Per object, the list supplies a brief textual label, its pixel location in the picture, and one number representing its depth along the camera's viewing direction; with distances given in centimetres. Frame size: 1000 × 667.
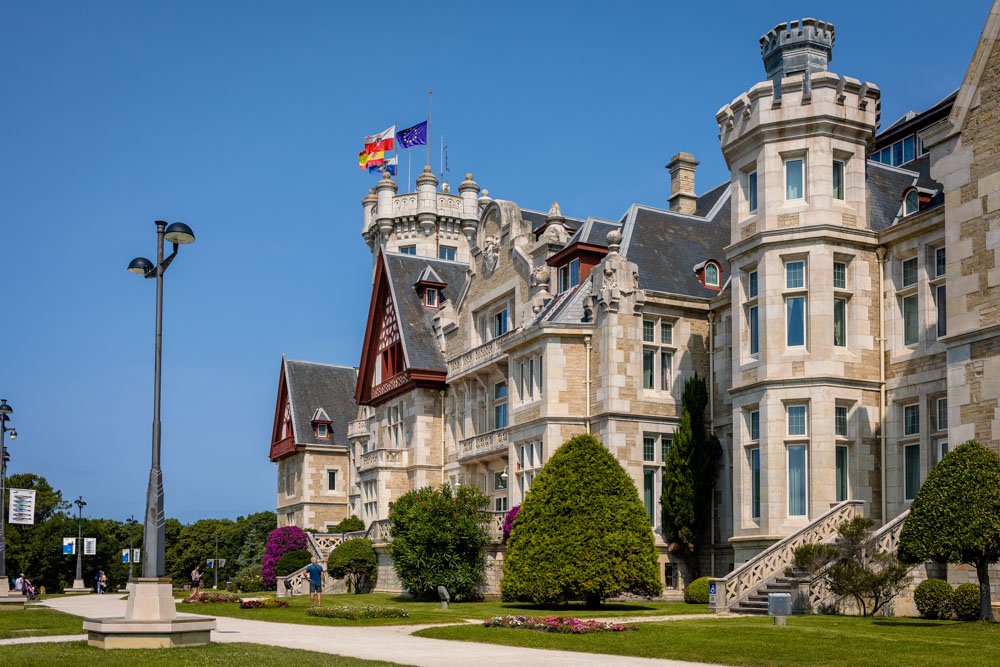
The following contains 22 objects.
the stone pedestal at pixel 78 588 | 6431
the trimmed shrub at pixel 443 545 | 3547
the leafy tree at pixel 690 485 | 3459
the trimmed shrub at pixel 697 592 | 3019
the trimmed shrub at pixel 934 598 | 2241
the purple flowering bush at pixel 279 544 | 5775
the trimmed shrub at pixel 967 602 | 2198
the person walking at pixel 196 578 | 4736
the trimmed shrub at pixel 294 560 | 5188
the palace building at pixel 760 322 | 2542
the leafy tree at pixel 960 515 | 2012
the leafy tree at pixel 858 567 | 2362
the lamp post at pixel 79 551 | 7052
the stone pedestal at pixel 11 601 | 3400
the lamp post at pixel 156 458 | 1889
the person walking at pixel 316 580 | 3245
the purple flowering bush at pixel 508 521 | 3638
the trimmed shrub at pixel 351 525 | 5503
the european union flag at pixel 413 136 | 7700
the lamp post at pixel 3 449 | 3875
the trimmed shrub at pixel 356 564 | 4531
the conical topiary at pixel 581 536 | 2777
